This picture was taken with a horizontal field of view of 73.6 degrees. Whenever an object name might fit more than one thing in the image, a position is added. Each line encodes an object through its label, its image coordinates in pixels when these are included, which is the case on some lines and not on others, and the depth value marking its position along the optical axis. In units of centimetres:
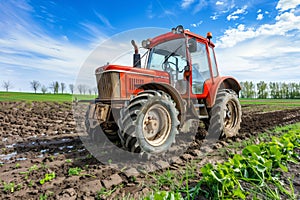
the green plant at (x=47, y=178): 260
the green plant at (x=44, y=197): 219
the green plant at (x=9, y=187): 243
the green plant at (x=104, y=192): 225
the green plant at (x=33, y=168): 303
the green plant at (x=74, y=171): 285
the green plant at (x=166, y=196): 174
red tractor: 329
